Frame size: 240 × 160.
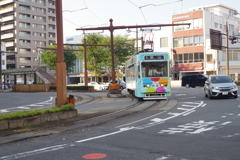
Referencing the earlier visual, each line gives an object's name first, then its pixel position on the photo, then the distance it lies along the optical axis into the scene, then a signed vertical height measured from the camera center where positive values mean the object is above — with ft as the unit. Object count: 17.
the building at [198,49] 197.77 +17.45
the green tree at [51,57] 233.55 +15.94
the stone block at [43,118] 37.99 -4.29
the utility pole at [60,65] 43.39 +1.91
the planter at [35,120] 33.53 -4.32
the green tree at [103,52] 207.00 +16.48
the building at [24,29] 289.74 +45.34
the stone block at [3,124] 32.96 -4.31
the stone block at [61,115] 40.81 -4.30
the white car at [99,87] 178.09 -4.13
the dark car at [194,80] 162.43 -1.06
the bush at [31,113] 34.55 -3.61
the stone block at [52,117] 39.30 -4.33
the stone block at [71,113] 42.55 -4.30
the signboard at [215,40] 174.60 +19.87
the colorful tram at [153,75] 68.07 +0.66
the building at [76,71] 300.20 +7.66
